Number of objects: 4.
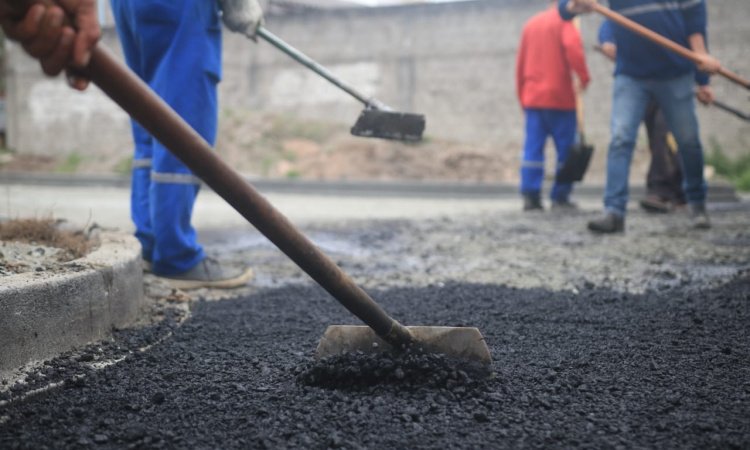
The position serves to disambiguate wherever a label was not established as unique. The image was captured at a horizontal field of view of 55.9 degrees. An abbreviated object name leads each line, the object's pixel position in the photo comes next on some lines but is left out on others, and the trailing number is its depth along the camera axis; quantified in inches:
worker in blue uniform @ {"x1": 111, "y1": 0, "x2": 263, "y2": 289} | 123.7
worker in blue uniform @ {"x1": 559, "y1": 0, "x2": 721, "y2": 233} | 200.5
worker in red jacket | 282.7
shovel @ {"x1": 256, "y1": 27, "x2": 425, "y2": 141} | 147.6
